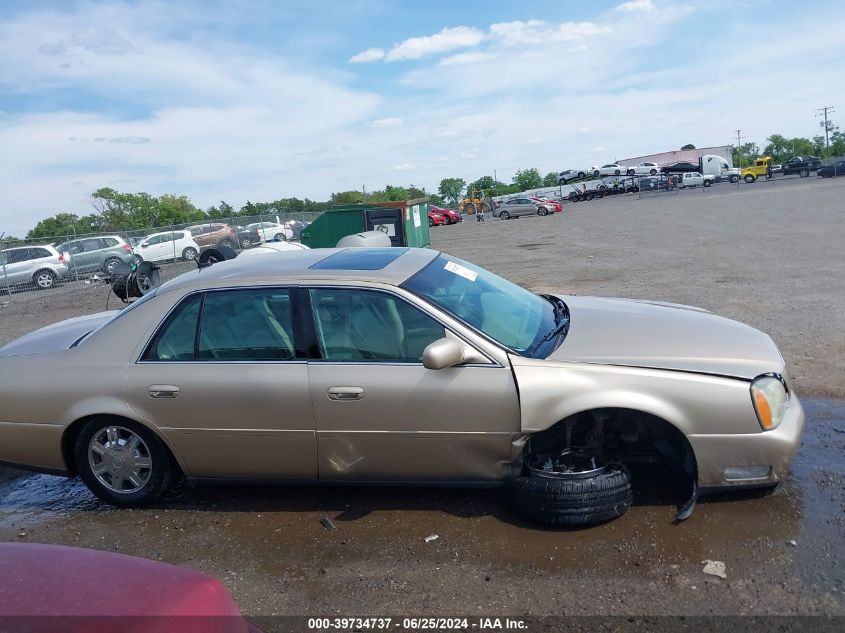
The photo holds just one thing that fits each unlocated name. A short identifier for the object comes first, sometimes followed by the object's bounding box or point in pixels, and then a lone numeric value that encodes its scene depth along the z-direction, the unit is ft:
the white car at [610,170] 238.07
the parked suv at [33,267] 67.38
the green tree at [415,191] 242.52
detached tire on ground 12.18
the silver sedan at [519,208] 157.38
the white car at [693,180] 208.85
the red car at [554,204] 157.99
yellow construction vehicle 185.37
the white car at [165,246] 82.58
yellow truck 225.56
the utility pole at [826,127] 361.10
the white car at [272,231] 92.84
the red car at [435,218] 154.92
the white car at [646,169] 236.02
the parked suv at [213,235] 84.69
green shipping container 42.37
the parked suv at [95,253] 74.28
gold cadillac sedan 12.20
